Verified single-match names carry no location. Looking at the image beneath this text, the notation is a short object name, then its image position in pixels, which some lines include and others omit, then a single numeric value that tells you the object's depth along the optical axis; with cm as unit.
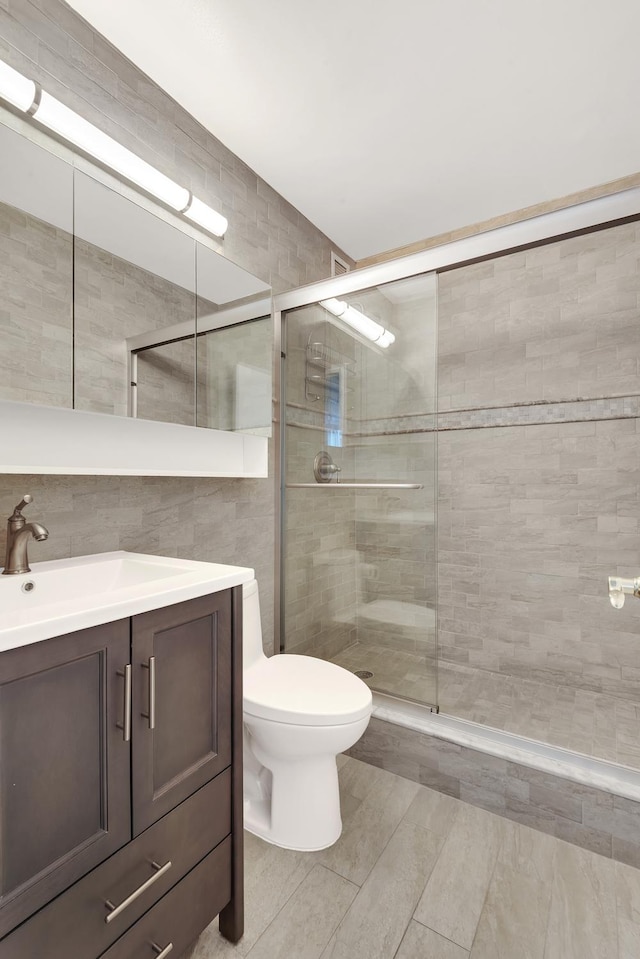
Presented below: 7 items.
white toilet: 142
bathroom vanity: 79
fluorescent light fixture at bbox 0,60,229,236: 130
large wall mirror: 116
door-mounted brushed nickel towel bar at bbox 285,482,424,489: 200
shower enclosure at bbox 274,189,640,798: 197
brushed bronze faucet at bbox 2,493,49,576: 117
